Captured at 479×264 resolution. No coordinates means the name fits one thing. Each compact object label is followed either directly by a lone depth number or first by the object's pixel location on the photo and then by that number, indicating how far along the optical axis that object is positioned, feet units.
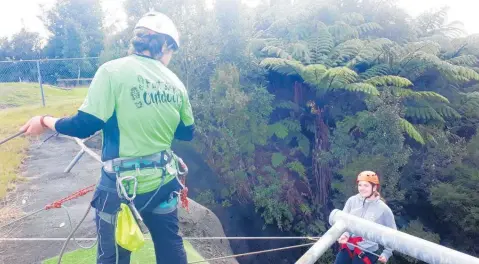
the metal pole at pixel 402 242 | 4.40
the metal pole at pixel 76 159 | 8.54
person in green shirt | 6.52
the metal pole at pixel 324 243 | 4.88
